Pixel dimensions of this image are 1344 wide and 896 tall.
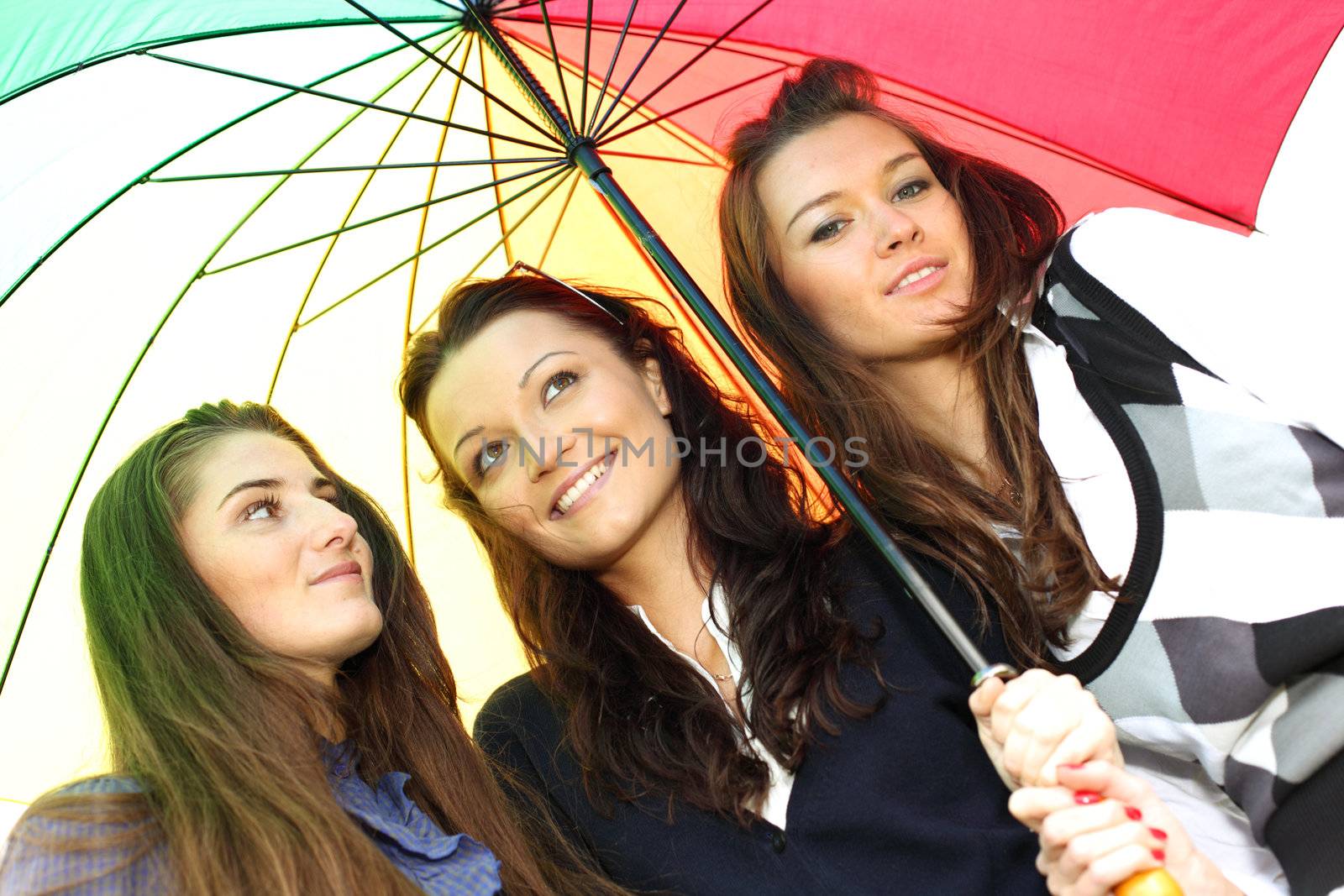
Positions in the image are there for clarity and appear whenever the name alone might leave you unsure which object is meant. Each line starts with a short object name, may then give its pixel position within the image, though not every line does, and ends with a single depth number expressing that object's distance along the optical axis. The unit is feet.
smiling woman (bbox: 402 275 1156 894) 7.81
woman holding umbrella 7.06
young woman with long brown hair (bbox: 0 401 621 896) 6.40
